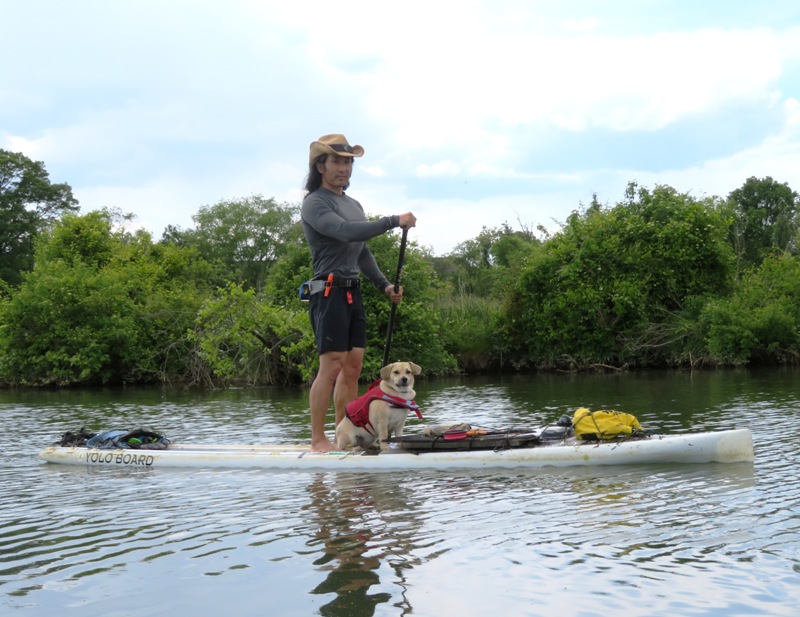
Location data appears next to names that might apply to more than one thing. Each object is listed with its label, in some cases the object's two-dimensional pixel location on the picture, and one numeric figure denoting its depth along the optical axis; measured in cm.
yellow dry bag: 729
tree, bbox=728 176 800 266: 5328
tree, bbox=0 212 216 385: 3158
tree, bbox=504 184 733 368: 3117
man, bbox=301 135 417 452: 779
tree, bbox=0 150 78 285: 5838
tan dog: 795
